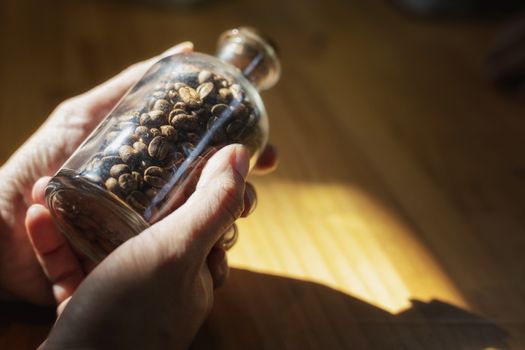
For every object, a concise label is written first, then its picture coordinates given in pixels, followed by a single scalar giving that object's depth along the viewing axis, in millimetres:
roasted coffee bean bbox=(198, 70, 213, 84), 686
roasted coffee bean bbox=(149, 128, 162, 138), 627
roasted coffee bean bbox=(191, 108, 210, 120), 655
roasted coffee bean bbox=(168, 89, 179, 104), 661
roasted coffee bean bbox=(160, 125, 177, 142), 630
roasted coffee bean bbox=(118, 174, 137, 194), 597
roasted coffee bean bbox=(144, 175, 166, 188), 610
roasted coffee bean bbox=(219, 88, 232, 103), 682
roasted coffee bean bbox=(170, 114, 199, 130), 641
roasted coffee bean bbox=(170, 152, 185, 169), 628
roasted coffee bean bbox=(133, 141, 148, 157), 618
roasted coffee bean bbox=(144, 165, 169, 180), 611
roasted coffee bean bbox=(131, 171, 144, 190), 604
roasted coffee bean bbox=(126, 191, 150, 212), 600
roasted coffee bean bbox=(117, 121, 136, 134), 646
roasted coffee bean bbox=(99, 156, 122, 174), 613
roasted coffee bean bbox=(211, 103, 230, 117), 667
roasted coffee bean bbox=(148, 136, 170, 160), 619
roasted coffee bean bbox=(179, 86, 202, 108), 660
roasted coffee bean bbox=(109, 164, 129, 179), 603
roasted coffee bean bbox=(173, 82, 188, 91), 677
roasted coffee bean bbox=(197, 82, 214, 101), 670
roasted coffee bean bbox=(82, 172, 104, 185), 601
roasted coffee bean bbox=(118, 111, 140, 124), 654
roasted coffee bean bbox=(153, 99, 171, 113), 650
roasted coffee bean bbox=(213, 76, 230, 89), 691
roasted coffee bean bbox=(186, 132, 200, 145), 644
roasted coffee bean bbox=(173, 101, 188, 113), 652
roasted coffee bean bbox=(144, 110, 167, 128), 637
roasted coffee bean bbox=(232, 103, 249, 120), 687
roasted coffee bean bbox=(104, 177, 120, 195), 594
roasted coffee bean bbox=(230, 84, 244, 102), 696
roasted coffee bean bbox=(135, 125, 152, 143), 627
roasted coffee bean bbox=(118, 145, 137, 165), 613
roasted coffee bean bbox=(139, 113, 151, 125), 642
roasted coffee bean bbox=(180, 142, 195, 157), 638
